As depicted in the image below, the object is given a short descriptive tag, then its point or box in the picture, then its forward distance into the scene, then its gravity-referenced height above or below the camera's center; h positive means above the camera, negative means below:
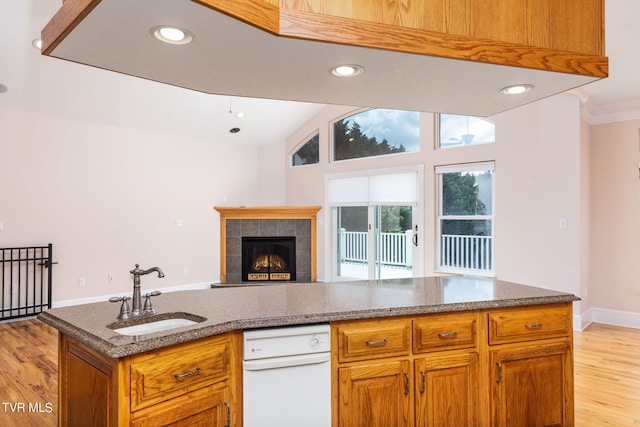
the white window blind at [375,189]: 6.05 +0.50
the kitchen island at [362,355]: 1.54 -0.60
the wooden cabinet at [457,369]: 1.92 -0.74
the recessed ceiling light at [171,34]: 1.23 +0.57
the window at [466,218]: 5.28 +0.03
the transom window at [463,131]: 5.25 +1.18
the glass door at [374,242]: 6.12 -0.33
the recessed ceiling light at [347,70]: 1.55 +0.58
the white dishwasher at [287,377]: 1.77 -0.68
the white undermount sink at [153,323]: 1.80 -0.46
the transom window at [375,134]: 6.13 +1.38
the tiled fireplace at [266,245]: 7.30 -0.43
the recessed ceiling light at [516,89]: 1.79 +0.58
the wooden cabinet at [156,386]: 1.46 -0.63
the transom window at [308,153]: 7.46 +1.25
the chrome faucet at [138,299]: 1.91 -0.36
